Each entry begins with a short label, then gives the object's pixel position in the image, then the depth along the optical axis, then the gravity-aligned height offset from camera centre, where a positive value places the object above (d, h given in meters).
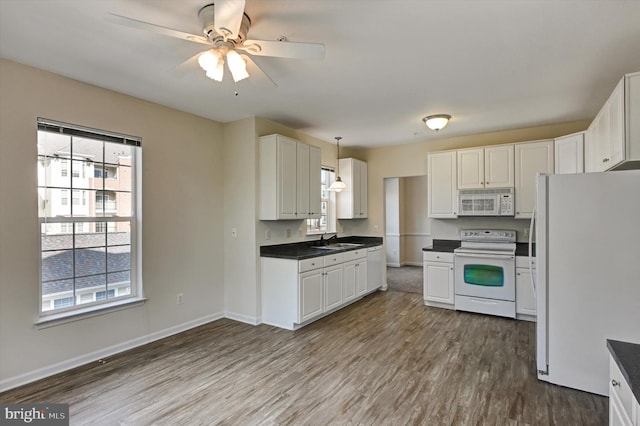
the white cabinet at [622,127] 2.29 +0.65
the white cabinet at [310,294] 3.96 -1.02
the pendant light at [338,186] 5.01 +0.41
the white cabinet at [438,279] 4.82 -1.00
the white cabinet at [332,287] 4.43 -1.03
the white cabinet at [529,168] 4.43 +0.62
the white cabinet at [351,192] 5.73 +0.37
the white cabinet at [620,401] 1.40 -0.89
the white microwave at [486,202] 4.66 +0.16
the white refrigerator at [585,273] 2.40 -0.46
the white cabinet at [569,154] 3.88 +0.73
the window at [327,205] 5.69 +0.14
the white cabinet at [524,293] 4.25 -1.05
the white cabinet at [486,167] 4.69 +0.67
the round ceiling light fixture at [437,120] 4.08 +1.16
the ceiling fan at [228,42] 1.70 +1.02
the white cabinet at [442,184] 5.10 +0.45
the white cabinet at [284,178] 4.13 +0.46
